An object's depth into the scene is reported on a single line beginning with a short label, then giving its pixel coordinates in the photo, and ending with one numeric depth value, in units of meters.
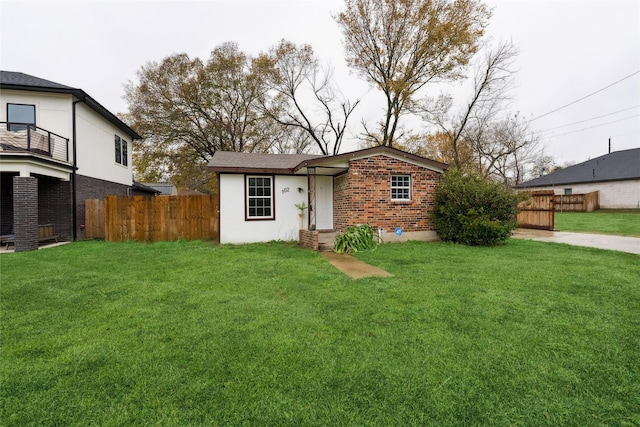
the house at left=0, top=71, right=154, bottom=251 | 9.53
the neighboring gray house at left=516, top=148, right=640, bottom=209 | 23.77
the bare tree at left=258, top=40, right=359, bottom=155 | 22.39
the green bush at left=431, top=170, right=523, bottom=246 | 9.41
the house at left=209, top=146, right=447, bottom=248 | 10.00
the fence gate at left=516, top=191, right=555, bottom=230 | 13.38
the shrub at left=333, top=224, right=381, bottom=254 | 8.91
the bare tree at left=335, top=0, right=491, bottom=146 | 17.86
